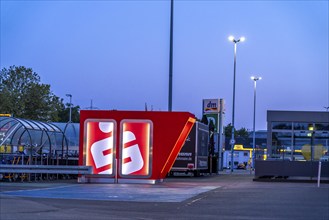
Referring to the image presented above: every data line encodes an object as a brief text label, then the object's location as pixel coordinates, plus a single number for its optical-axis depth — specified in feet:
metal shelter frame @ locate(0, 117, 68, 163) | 88.84
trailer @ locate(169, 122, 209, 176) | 109.50
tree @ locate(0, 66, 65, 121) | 172.55
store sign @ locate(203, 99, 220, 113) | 171.14
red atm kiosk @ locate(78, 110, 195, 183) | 78.69
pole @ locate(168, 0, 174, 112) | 82.07
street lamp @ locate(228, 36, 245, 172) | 170.45
